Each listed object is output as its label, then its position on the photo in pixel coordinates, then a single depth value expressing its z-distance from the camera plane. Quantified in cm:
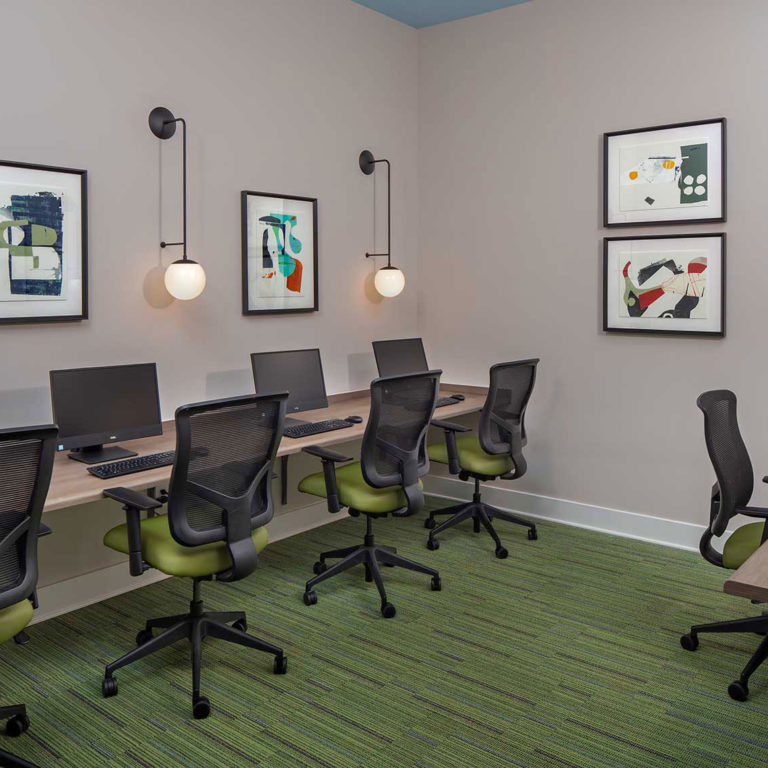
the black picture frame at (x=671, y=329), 313
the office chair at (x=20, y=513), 168
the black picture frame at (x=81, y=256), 253
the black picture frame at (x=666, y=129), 310
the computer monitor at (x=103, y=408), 243
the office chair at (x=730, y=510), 215
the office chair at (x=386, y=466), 265
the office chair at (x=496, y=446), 321
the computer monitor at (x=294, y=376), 312
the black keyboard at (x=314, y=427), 291
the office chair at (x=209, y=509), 204
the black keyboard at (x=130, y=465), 227
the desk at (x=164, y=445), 213
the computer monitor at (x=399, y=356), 368
